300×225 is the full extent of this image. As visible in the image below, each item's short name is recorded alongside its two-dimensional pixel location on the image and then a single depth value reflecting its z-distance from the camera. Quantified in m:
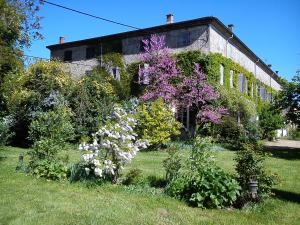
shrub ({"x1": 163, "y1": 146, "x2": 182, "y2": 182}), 8.66
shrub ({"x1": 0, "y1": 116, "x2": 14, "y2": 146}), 13.78
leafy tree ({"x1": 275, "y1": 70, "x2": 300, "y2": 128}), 20.42
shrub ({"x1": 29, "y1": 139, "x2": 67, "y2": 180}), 9.66
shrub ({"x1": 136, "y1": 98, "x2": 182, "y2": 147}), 17.20
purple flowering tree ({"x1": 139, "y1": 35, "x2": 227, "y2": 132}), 22.89
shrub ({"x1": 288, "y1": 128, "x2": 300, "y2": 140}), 40.78
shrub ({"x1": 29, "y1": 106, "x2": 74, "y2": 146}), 10.85
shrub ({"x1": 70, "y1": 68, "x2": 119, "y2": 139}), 19.22
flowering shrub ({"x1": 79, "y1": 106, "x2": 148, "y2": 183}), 8.59
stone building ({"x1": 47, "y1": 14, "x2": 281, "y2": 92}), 24.80
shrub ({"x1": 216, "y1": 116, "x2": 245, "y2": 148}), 22.93
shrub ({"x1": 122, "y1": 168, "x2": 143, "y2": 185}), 9.13
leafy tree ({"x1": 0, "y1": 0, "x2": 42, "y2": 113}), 13.30
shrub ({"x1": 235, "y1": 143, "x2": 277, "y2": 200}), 7.63
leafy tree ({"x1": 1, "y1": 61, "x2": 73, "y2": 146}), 19.48
